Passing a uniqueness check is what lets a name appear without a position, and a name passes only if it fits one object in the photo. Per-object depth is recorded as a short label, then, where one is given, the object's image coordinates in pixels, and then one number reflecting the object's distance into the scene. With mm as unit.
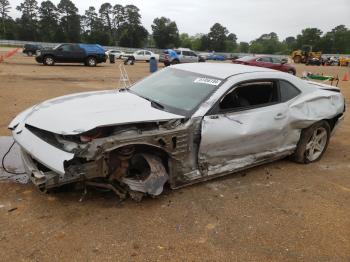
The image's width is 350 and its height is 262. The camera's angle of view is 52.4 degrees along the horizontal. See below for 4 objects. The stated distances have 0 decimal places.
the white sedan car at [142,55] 36619
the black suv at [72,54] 23188
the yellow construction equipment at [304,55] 49588
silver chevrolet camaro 3482
